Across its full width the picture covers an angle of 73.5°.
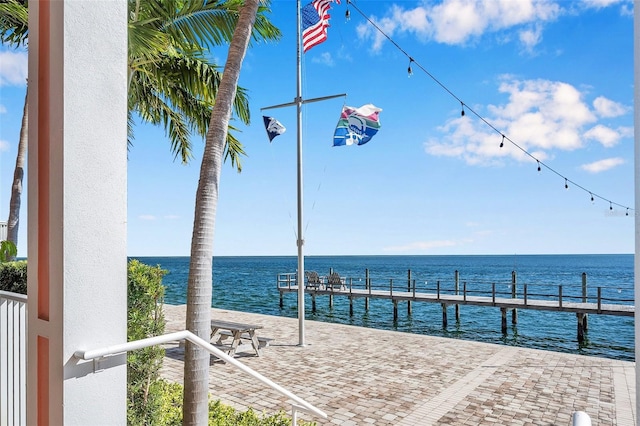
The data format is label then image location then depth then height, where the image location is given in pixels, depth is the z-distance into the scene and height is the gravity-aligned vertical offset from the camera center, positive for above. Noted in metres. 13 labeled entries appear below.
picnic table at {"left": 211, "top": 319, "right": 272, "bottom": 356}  8.86 -2.30
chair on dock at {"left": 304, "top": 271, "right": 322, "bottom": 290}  24.02 -2.95
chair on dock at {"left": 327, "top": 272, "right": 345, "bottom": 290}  23.53 -2.89
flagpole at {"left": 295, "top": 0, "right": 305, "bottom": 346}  9.57 +0.96
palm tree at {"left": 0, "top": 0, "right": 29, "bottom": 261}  5.57 +2.78
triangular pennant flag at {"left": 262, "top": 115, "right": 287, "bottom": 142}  10.56 +2.52
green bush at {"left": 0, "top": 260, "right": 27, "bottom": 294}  3.95 -0.44
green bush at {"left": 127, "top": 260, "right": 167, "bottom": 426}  3.71 -1.06
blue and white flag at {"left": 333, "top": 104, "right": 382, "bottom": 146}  9.55 +2.35
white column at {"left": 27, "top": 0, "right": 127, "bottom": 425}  1.51 +0.09
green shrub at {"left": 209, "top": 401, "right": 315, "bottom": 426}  4.76 -2.17
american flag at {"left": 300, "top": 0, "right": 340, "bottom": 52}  9.21 +4.44
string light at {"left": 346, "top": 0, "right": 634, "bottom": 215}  8.80 +3.23
